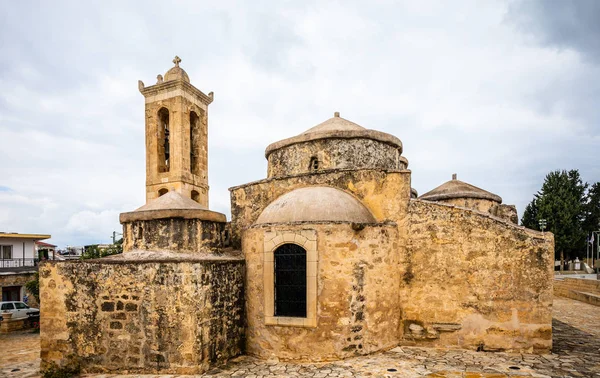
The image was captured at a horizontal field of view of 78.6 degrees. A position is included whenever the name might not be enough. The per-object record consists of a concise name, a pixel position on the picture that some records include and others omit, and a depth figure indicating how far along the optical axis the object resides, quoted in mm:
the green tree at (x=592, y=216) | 33219
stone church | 6797
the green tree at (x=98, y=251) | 14789
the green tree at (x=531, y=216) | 34188
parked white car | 15156
